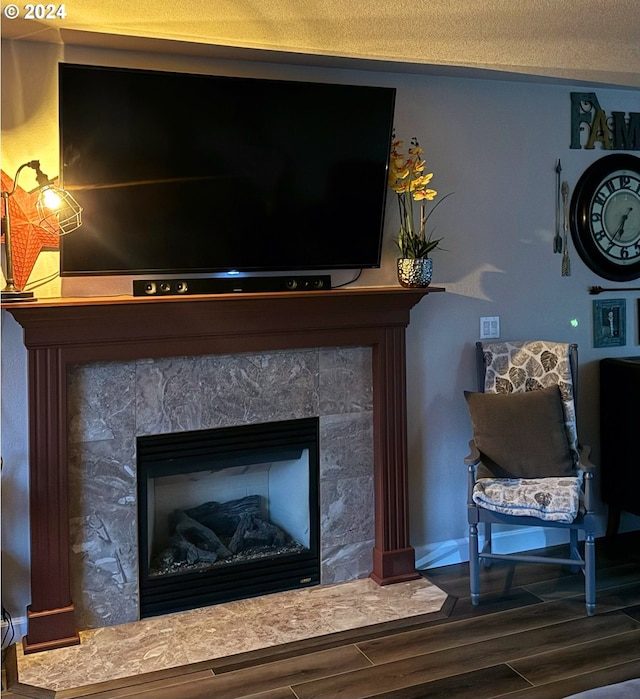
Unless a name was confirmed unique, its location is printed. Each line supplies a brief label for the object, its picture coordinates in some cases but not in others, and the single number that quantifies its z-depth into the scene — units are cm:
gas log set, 347
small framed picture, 416
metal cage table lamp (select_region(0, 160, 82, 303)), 291
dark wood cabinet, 393
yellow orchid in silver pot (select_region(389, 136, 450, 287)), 347
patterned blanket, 327
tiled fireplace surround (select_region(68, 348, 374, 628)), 317
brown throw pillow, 356
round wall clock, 403
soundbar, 313
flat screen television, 298
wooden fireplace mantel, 301
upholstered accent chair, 331
